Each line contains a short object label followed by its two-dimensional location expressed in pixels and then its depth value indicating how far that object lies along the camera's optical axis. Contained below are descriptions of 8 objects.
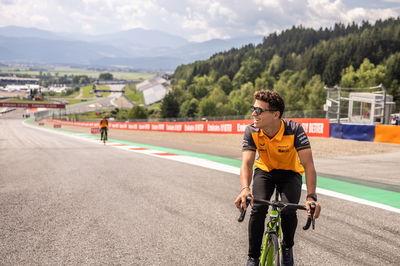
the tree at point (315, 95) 91.31
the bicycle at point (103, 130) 24.44
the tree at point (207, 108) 127.06
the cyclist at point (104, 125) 24.22
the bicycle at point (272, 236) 3.25
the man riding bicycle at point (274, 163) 3.60
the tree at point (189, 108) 126.74
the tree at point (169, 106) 113.62
